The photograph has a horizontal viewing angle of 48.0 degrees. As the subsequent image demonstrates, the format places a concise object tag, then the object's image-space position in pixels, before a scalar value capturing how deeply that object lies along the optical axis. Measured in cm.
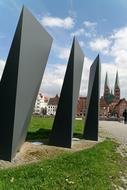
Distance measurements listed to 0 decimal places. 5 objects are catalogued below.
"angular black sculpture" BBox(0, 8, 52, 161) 388
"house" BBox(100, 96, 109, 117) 6347
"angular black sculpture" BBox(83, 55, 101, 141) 714
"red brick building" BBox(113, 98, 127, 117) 6243
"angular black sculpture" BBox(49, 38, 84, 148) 550
